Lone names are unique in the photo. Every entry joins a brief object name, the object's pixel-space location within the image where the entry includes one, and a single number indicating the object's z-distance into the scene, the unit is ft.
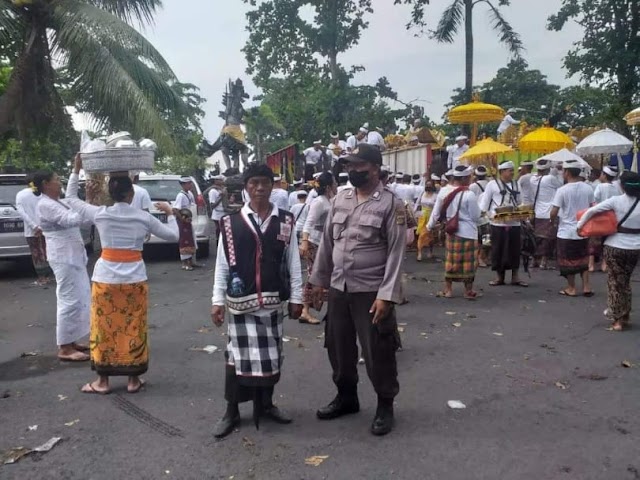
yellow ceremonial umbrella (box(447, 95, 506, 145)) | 48.01
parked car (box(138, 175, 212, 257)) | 41.98
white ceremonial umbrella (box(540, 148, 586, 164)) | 40.57
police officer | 13.55
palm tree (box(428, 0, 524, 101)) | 70.13
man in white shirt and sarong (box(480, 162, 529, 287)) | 30.96
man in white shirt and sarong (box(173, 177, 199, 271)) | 38.04
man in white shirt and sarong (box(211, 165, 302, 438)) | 13.84
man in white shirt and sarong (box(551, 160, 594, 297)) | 28.63
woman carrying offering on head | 16.44
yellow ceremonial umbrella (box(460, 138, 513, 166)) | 40.01
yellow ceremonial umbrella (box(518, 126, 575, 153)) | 44.60
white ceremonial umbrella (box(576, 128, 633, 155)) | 39.68
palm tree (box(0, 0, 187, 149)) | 43.45
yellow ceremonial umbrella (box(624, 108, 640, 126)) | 35.83
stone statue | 64.39
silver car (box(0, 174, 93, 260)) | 35.01
